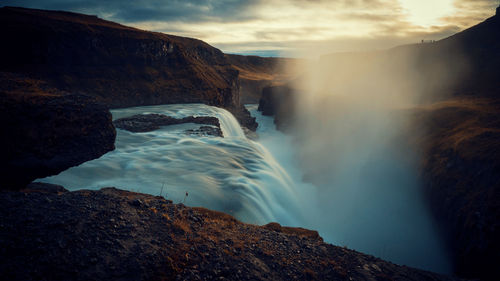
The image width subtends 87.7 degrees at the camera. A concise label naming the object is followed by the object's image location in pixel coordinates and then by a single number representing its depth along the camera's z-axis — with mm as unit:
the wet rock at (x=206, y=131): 23586
